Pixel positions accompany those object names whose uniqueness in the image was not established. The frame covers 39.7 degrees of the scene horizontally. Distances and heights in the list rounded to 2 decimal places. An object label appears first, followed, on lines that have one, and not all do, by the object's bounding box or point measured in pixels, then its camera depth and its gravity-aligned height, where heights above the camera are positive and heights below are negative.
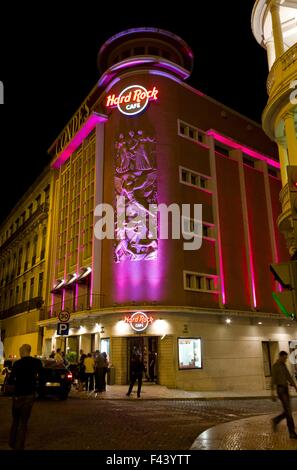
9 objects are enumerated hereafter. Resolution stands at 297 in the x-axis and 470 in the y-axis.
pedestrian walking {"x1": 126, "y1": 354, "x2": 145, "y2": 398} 17.62 -0.32
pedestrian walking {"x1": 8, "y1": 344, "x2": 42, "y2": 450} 6.66 -0.45
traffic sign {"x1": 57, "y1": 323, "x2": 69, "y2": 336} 19.02 +1.47
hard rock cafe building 22.77 +8.04
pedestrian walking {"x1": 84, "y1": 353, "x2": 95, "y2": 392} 19.29 -0.19
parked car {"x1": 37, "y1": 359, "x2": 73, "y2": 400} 16.28 -0.74
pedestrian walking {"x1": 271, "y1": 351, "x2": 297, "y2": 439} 8.76 -0.53
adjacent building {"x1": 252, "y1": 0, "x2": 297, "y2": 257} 14.83 +10.00
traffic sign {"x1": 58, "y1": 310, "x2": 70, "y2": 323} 19.42 +2.06
